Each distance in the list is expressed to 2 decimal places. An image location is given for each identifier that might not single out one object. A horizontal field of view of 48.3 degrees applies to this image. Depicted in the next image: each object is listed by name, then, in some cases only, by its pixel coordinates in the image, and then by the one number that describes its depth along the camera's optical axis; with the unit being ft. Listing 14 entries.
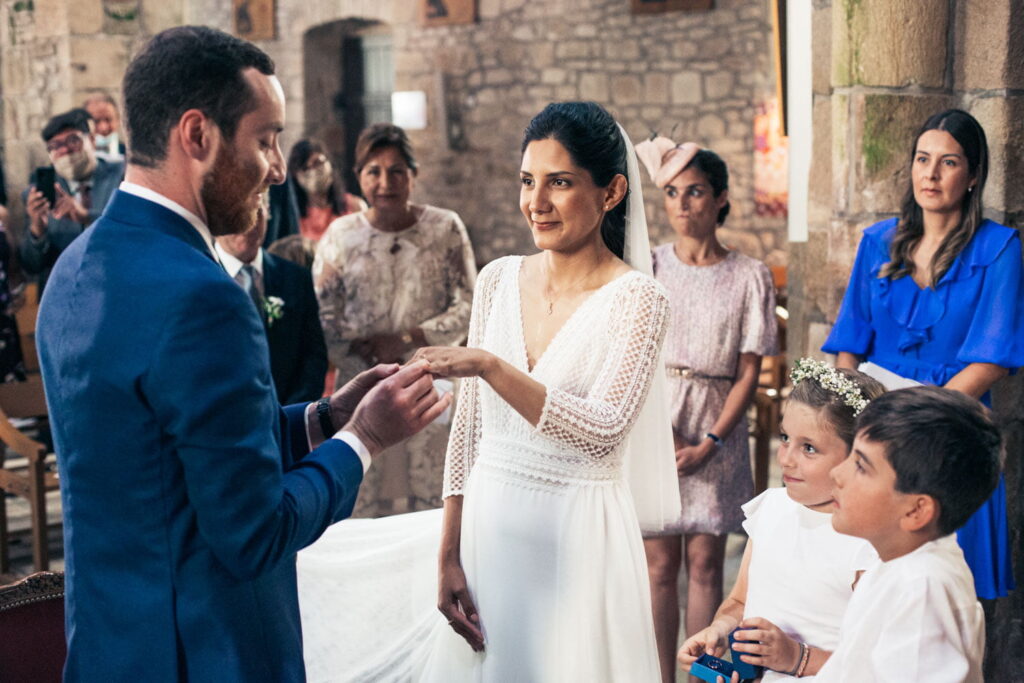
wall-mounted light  40.63
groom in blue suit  4.99
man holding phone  18.48
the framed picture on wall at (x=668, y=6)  34.53
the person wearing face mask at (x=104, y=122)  29.71
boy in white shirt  5.93
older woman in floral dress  13.65
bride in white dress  7.41
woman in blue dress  9.86
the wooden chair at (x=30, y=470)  14.80
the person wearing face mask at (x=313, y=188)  20.21
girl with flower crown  7.41
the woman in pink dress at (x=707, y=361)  11.63
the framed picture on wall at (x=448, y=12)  38.81
